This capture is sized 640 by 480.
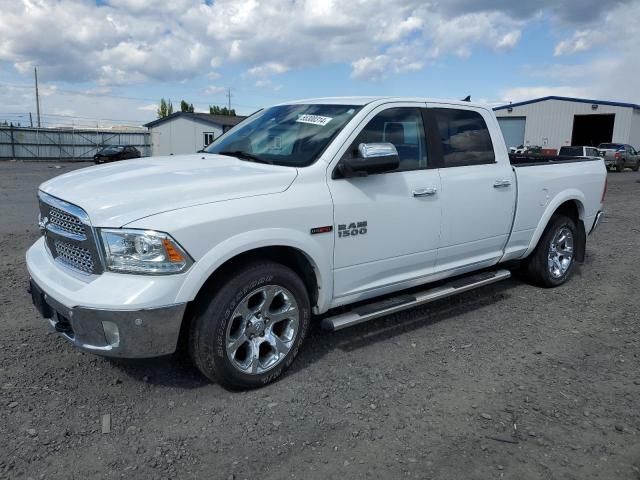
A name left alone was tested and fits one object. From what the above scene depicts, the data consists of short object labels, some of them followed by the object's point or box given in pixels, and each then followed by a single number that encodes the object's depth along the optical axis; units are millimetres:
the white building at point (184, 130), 47875
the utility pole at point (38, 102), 66188
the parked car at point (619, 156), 33031
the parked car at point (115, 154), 35469
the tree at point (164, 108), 85438
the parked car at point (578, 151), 26814
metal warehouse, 43031
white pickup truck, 3084
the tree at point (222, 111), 76625
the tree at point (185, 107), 79188
